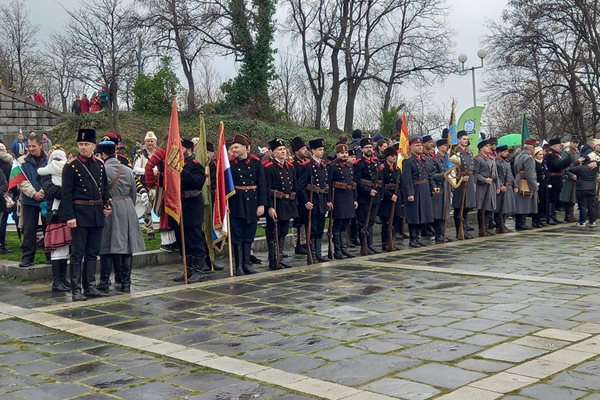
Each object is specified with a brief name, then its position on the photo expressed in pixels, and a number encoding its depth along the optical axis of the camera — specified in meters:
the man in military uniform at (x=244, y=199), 11.23
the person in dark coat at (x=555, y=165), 18.05
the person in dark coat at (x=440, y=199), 14.99
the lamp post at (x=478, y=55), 29.23
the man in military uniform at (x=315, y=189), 12.20
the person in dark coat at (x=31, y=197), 10.73
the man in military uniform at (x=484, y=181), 15.81
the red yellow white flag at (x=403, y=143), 13.41
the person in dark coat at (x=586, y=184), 17.09
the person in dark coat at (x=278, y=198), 11.60
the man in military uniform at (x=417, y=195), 14.28
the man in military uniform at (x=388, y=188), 13.70
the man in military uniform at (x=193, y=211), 10.68
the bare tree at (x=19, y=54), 47.22
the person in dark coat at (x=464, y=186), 15.36
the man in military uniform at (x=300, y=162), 12.23
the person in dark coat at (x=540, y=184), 17.86
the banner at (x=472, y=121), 17.66
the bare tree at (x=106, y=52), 30.64
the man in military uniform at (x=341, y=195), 12.70
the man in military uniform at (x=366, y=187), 13.29
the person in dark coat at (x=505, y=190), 16.58
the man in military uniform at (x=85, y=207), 9.16
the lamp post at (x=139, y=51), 32.87
